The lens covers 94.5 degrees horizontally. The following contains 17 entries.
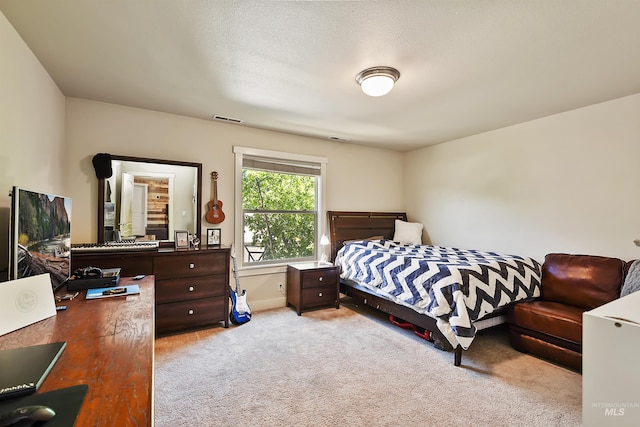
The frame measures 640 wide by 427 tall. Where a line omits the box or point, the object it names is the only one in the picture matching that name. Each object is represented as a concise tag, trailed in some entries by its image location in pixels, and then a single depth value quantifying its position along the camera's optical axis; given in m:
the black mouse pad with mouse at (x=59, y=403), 0.64
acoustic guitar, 3.49
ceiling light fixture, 2.25
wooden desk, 0.70
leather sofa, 2.38
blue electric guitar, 3.29
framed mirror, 3.02
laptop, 0.75
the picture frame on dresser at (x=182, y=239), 3.12
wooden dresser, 2.73
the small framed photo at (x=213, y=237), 3.44
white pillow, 4.57
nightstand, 3.65
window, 3.82
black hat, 2.91
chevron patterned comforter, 2.47
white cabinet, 1.25
